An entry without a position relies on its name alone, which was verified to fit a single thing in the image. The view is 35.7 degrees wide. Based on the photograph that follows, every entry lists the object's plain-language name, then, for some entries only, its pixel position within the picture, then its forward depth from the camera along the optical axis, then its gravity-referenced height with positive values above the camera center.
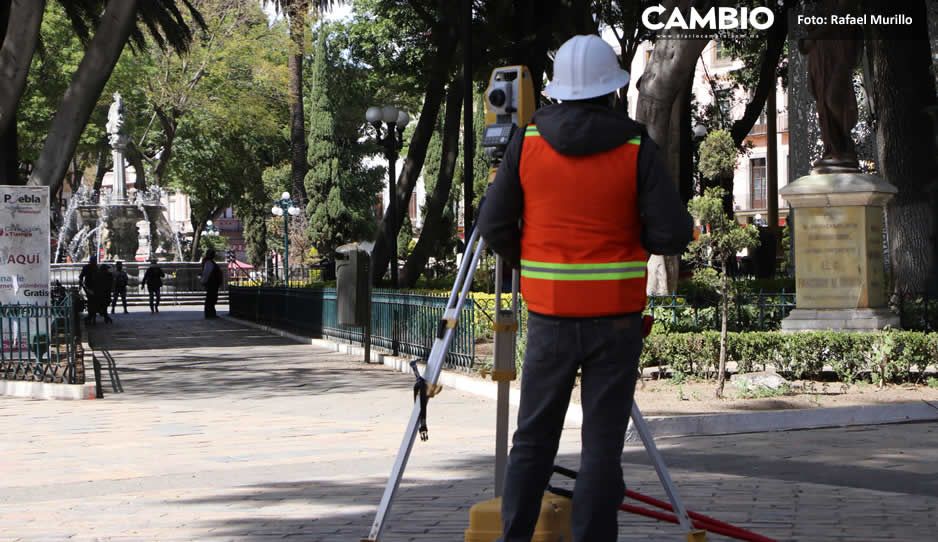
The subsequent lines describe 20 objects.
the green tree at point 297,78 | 43.94 +6.57
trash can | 19.31 +0.04
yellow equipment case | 5.20 -0.86
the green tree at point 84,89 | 18.31 +2.58
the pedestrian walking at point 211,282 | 35.16 +0.18
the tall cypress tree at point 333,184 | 65.62 +4.82
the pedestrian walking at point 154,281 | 39.56 +0.26
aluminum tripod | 5.30 -0.35
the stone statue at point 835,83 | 16.12 +2.19
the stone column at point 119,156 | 48.94 +4.58
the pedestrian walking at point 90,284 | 32.54 +0.17
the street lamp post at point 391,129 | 24.06 +2.66
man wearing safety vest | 4.73 +0.06
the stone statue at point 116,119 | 49.00 +5.83
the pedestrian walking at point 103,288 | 32.94 +0.07
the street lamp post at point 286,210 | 46.23 +2.64
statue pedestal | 15.23 +0.31
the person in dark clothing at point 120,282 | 39.97 +0.24
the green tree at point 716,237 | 13.34 +0.41
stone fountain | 52.91 +2.53
